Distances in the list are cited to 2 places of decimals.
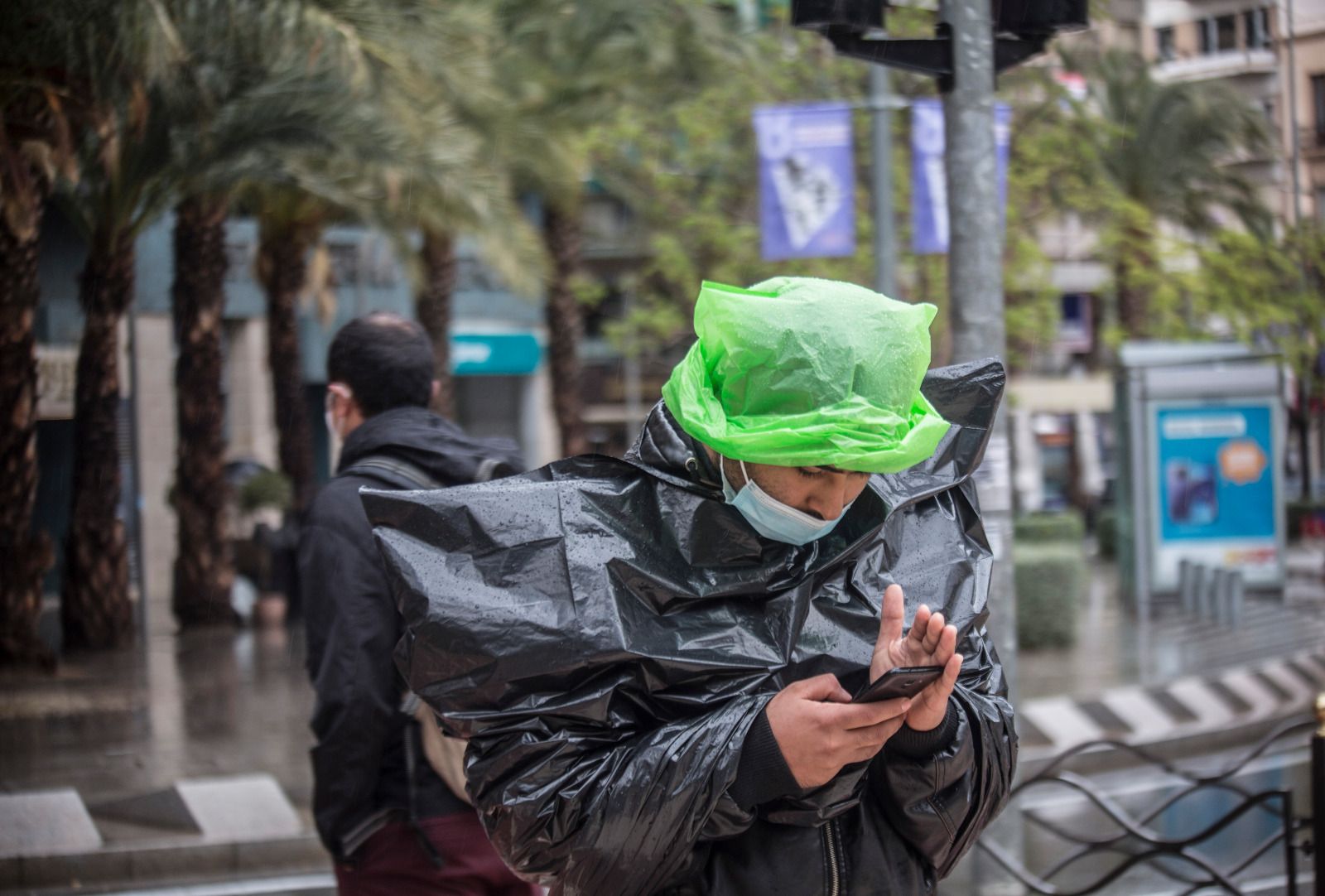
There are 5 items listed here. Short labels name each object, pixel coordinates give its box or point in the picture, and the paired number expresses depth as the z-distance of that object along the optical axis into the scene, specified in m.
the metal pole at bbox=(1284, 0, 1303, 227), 17.77
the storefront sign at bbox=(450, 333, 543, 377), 30.00
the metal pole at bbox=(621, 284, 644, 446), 37.75
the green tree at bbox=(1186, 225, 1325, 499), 19.45
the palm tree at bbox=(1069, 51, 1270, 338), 21.67
